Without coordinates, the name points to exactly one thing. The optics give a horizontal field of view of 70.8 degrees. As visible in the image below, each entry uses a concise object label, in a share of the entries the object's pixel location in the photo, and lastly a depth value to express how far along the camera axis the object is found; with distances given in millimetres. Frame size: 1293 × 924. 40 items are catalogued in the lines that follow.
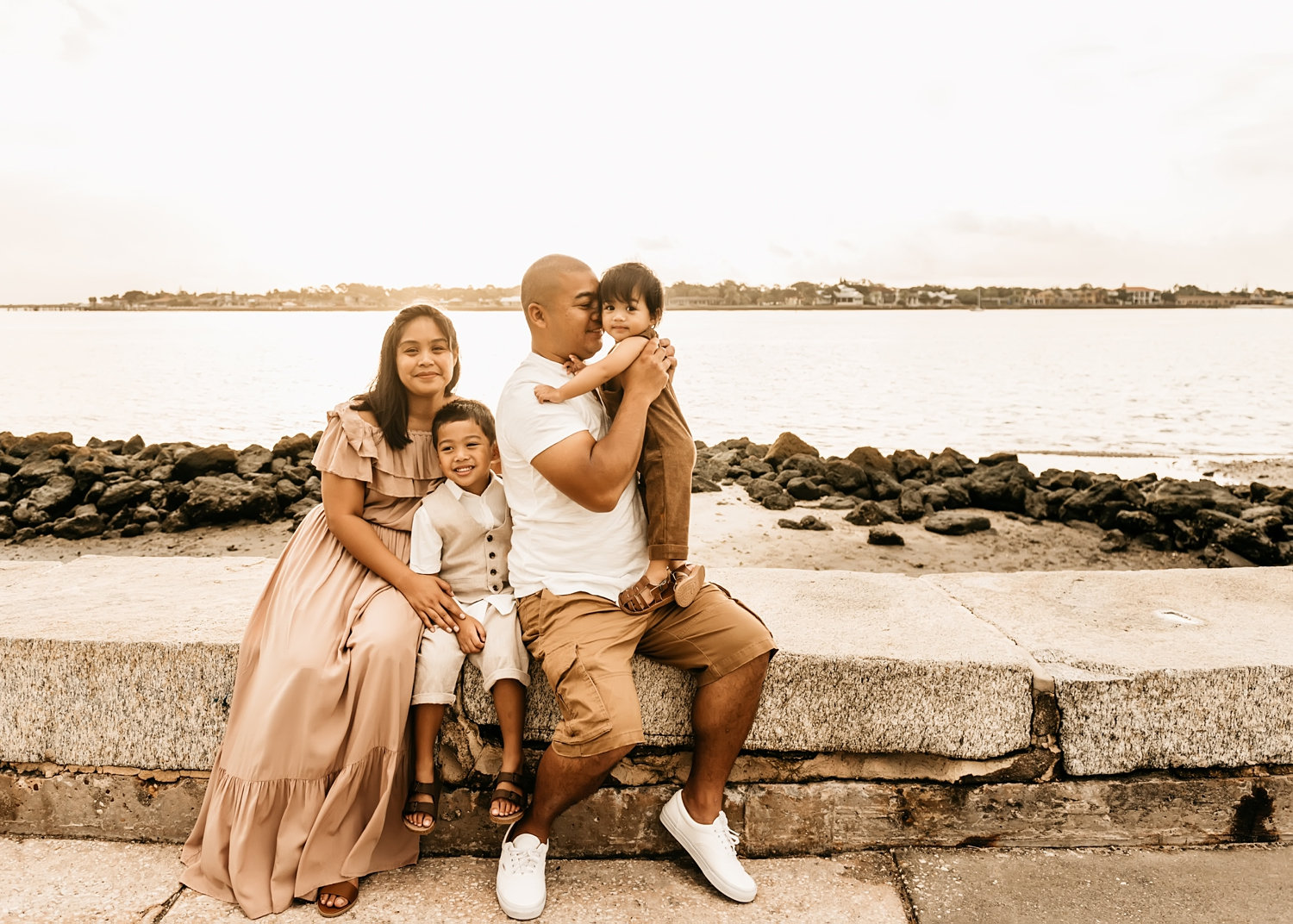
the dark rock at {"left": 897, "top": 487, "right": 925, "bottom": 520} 9563
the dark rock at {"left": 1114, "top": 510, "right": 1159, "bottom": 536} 8742
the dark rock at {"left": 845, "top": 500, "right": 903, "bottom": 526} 9094
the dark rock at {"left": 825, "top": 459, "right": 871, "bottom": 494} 10648
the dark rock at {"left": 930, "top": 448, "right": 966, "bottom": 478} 11867
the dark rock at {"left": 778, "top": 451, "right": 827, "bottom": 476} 11492
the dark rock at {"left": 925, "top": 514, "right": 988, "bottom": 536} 8883
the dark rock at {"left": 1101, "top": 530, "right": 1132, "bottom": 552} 8492
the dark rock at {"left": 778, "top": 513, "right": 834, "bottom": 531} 8961
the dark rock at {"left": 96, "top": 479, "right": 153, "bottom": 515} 9500
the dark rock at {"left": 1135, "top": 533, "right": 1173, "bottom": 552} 8477
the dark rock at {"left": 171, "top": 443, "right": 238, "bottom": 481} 10750
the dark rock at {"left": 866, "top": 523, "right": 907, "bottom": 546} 8430
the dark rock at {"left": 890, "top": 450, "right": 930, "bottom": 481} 11969
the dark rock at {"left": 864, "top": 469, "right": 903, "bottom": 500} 10467
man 2486
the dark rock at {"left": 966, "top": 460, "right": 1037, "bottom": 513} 9914
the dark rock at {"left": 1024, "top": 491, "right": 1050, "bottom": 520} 9598
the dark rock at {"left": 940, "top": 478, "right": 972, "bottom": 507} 9922
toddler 2711
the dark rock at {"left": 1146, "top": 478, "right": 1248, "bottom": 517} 8891
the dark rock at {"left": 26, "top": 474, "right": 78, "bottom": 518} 9523
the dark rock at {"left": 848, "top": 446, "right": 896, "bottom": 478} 11789
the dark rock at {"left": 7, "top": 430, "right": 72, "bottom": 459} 12297
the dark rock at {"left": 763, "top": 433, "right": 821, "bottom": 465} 12820
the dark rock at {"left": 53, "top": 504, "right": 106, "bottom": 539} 9070
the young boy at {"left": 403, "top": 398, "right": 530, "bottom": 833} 2617
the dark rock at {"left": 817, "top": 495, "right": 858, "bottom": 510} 9922
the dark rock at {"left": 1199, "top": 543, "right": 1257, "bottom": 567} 7945
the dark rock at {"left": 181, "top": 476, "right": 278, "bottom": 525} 9219
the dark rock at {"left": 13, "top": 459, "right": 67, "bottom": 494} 10633
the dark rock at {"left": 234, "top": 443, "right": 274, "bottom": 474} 11006
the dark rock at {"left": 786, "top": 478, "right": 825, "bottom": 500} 10516
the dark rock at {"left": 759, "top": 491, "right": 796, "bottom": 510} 9883
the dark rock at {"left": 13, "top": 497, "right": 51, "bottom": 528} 9211
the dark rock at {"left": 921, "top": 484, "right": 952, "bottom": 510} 9875
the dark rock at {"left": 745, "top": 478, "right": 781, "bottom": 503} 10359
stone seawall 2650
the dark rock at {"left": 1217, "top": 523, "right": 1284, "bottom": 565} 7965
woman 2496
